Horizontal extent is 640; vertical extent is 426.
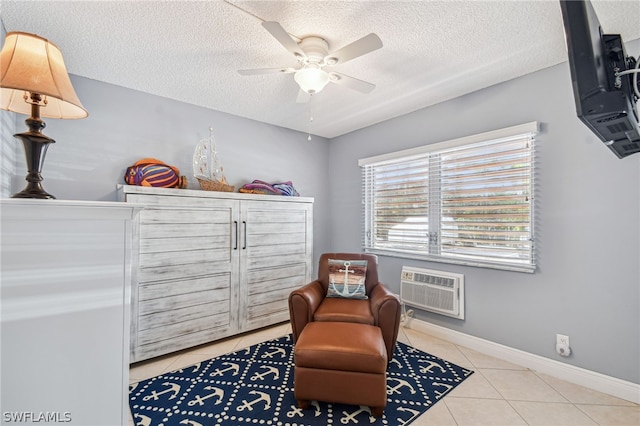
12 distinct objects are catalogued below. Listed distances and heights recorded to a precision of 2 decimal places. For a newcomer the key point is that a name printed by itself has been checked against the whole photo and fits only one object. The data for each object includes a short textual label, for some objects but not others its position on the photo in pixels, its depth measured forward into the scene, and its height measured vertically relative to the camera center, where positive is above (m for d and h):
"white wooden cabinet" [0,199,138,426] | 0.90 -0.32
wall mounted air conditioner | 2.80 -0.73
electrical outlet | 2.20 -0.93
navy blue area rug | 1.76 -1.23
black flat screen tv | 0.92 +0.53
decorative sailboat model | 2.85 +0.54
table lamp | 1.14 +0.57
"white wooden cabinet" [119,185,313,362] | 2.43 -0.45
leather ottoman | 1.73 -0.95
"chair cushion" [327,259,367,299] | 2.68 -0.56
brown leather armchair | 2.20 -0.75
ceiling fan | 1.65 +1.02
